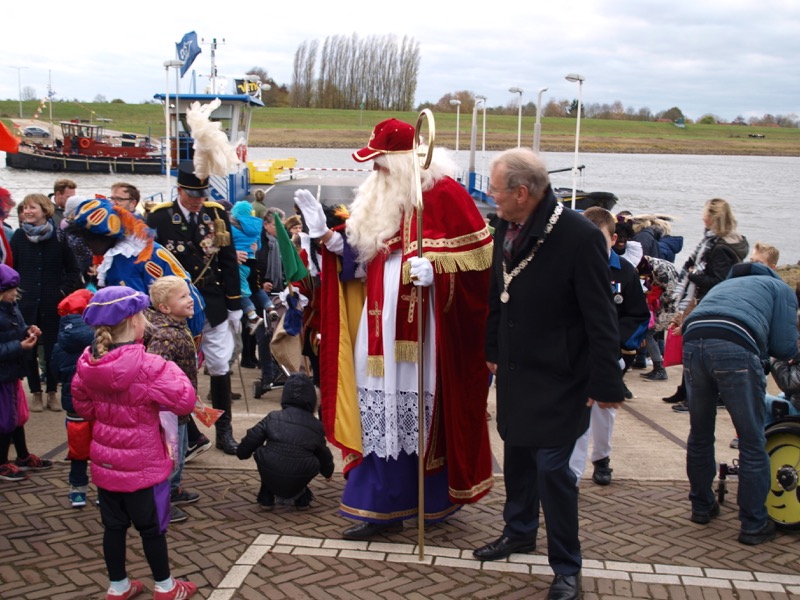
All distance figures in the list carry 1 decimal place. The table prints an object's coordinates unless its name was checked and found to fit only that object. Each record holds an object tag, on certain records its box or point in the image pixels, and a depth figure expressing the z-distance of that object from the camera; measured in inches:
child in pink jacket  137.6
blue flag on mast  737.0
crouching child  181.5
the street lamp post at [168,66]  666.8
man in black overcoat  142.9
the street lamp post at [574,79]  630.5
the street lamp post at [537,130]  717.3
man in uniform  211.5
